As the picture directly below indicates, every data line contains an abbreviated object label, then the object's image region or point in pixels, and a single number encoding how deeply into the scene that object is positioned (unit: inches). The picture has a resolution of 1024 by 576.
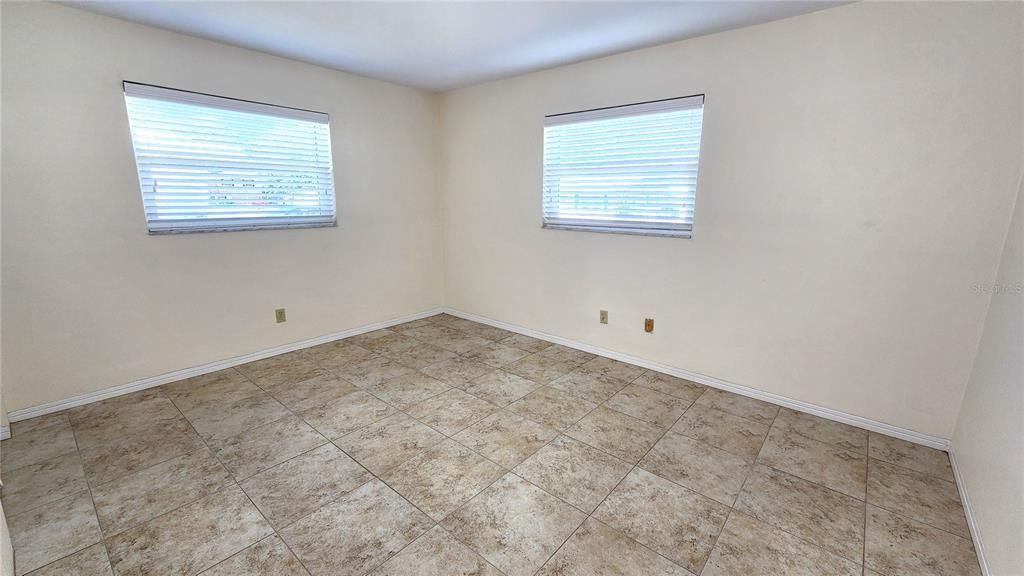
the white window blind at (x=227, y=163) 109.3
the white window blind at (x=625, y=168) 114.7
